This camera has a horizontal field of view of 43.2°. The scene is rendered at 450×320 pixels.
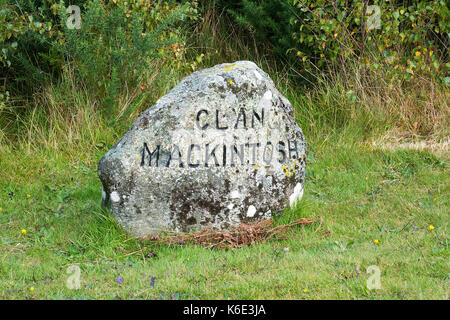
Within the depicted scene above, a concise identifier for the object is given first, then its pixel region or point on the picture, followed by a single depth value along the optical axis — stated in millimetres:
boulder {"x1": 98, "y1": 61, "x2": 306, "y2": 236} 4926
